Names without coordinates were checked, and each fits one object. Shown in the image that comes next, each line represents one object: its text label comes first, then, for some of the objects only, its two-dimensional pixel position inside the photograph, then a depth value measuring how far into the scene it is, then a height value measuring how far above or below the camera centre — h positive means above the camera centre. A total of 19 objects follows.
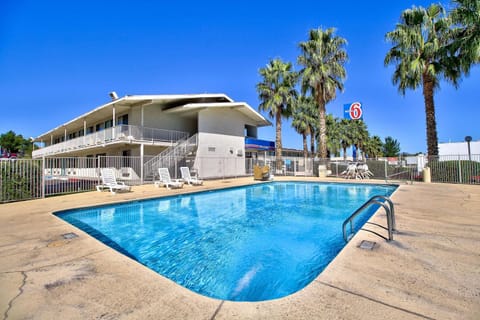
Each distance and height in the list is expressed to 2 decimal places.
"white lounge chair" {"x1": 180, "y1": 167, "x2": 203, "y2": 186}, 14.72 -0.82
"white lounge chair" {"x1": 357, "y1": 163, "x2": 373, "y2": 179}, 17.73 -0.66
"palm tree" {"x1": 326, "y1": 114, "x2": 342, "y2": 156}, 33.78 +4.27
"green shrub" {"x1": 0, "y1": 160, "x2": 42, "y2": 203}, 8.38 -0.36
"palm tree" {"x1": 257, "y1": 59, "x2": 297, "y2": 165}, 21.47 +7.33
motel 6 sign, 19.71 +4.69
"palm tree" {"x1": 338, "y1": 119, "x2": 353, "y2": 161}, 36.53 +4.92
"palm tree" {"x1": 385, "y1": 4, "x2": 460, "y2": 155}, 13.13 +6.66
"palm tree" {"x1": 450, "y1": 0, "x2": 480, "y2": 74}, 10.53 +6.56
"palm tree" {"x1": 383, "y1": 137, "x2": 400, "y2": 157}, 67.06 +4.63
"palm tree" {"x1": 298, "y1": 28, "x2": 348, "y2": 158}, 18.62 +8.58
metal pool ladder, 3.69 -0.92
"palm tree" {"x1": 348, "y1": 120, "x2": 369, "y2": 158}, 38.78 +5.45
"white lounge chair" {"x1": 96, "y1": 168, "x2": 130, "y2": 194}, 10.98 -0.62
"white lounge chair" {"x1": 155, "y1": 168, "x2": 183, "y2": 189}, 13.05 -0.86
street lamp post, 17.52 +1.78
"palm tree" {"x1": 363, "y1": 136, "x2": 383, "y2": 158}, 46.91 +3.56
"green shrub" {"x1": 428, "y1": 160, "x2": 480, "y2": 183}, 12.91 -0.63
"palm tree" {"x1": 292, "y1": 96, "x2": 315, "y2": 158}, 28.12 +5.91
